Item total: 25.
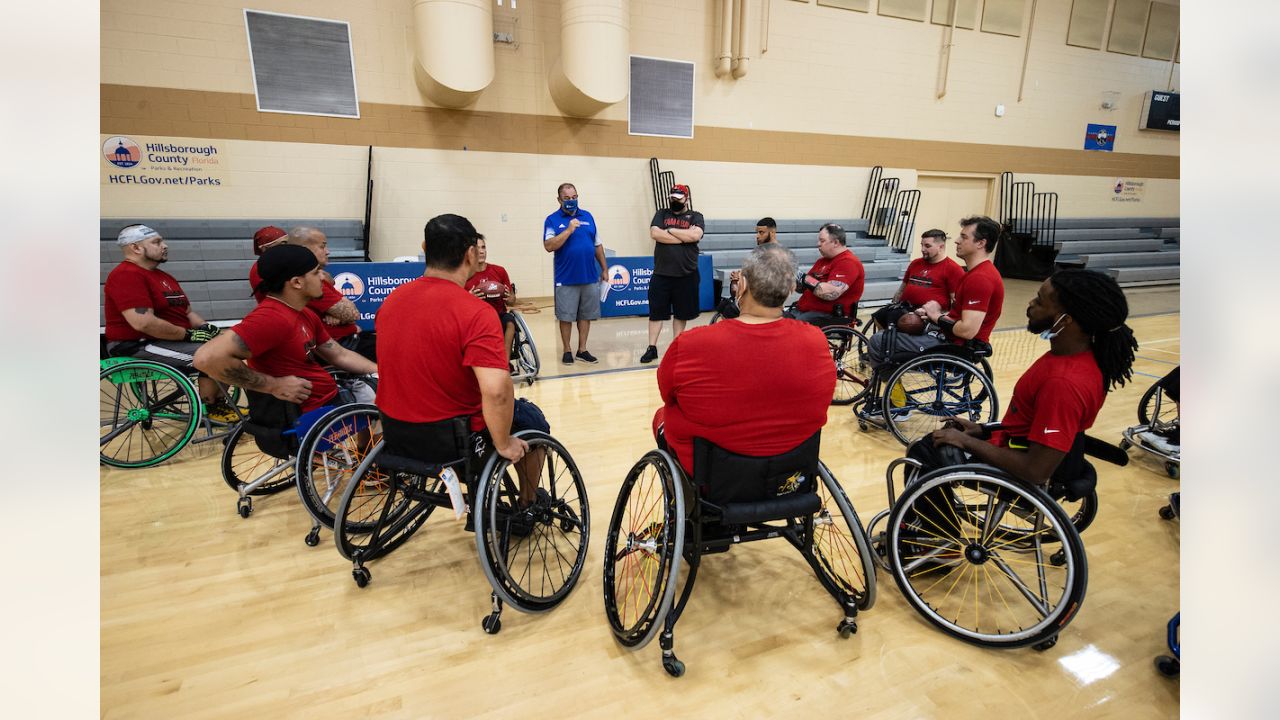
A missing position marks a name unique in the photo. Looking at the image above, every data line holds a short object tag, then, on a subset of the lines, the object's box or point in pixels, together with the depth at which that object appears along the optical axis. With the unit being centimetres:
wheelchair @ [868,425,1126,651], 184
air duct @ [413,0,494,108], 618
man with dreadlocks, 185
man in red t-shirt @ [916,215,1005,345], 323
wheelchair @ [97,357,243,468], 309
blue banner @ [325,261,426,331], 542
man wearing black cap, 225
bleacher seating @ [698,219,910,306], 815
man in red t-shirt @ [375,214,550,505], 192
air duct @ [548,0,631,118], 662
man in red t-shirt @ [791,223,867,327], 394
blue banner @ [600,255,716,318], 688
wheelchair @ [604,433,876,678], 181
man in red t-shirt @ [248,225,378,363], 309
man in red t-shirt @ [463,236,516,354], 403
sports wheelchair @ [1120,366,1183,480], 304
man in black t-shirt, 481
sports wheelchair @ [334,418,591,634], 197
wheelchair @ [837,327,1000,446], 332
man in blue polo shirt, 488
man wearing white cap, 317
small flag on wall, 1062
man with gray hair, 176
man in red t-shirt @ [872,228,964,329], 361
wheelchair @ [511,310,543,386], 441
